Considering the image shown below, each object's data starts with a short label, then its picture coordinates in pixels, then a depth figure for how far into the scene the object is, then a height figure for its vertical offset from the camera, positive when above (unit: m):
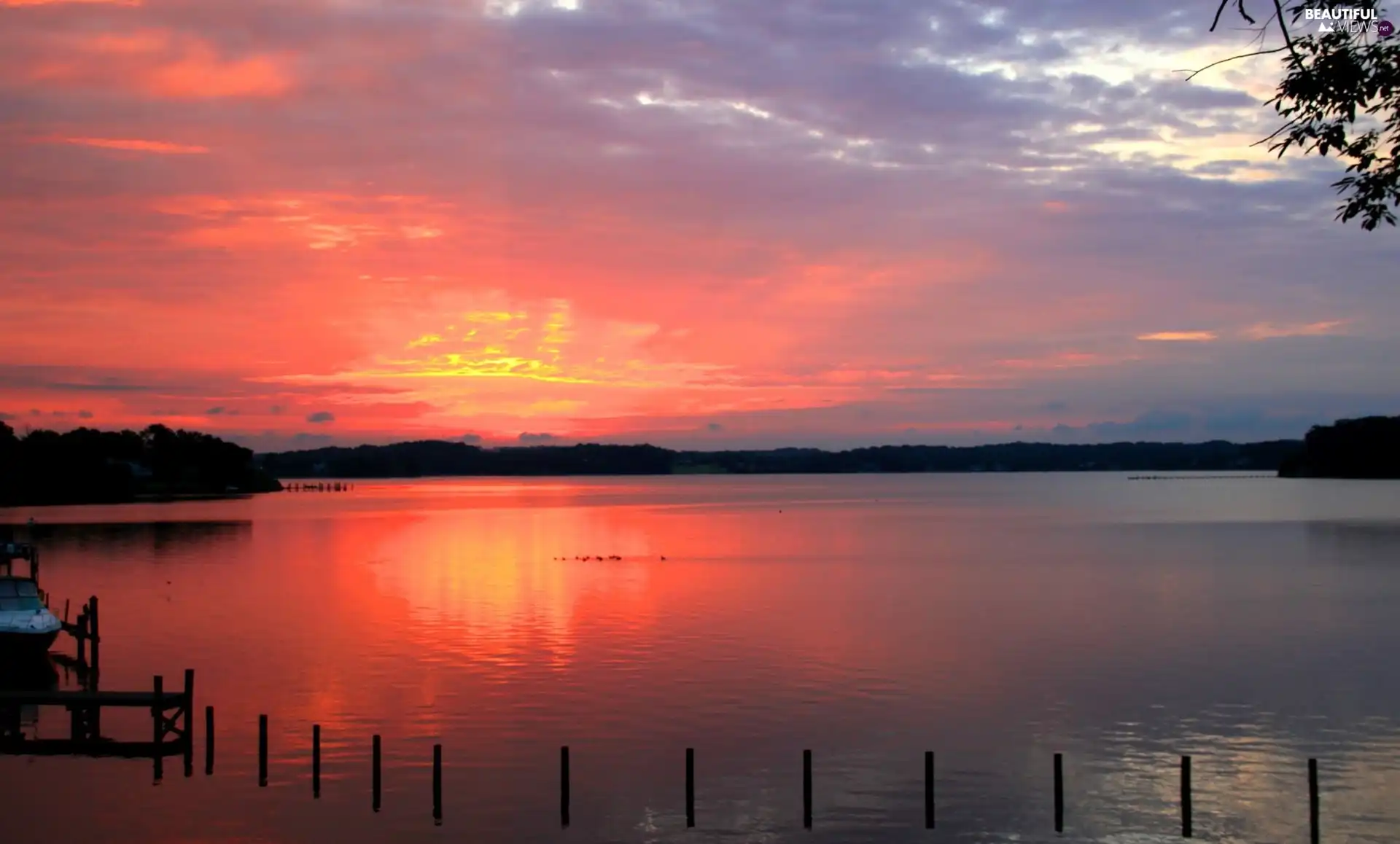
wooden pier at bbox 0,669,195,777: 29.78 -6.62
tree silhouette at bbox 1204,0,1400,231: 15.23 +4.54
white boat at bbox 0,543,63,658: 42.62 -5.58
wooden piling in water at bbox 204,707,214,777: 29.23 -6.66
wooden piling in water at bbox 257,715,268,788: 28.14 -6.63
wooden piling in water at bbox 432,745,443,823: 25.27 -6.77
